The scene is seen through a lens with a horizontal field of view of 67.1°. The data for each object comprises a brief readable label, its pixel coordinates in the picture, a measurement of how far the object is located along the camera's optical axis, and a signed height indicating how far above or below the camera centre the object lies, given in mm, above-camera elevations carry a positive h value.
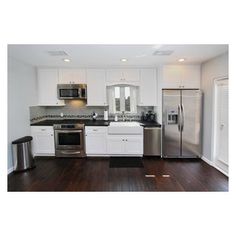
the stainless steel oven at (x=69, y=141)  4238 -618
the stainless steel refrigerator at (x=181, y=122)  4062 -169
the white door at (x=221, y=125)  3432 -202
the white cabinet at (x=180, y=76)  4152 +910
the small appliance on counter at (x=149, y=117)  4697 -55
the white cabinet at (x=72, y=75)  4535 +1025
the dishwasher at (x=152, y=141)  4203 -621
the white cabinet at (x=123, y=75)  4520 +1017
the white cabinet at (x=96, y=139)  4242 -571
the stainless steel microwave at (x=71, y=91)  4480 +612
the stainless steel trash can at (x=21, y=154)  3537 -783
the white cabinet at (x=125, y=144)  4160 -681
